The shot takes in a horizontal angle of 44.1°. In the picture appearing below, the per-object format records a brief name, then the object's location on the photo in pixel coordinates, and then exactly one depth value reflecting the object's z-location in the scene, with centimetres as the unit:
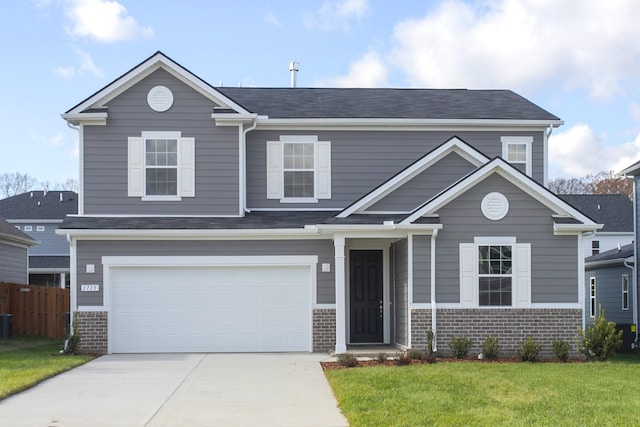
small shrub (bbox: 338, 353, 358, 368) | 1509
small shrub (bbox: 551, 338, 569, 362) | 1636
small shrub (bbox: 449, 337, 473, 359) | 1650
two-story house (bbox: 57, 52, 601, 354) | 1711
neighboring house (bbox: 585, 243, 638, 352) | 2380
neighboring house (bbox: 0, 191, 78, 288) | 4053
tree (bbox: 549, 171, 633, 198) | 6400
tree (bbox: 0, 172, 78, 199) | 7975
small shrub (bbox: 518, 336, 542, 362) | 1617
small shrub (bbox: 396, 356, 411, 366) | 1530
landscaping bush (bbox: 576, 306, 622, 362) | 1639
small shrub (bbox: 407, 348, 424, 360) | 1583
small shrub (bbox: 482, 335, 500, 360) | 1644
